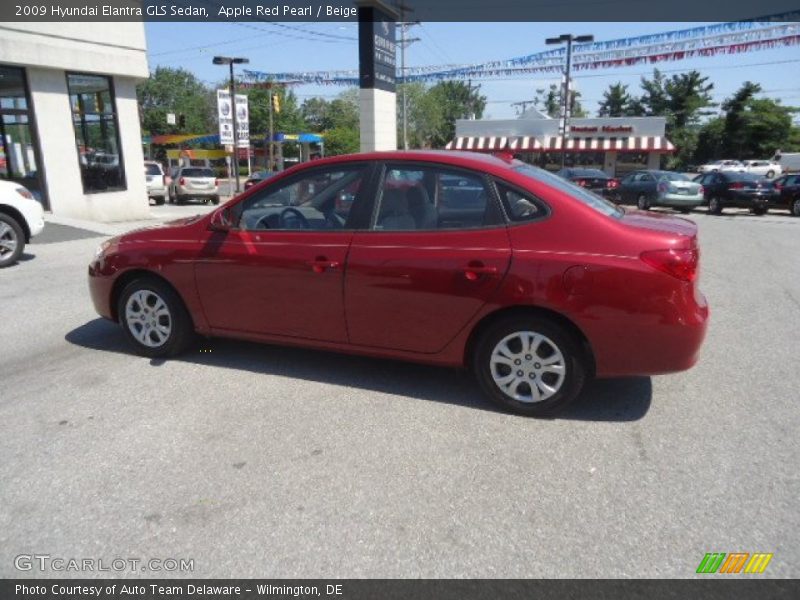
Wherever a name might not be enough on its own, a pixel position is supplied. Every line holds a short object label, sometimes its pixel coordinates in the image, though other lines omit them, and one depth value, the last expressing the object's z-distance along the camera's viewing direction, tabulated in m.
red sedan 3.45
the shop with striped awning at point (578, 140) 41.47
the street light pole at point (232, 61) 27.75
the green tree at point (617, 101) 81.00
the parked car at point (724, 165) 47.22
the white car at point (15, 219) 8.46
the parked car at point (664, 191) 20.67
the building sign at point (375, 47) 18.02
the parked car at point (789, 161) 46.42
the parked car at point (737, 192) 19.81
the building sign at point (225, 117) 25.30
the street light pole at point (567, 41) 26.47
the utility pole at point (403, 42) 36.23
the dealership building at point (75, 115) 13.69
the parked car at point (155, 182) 23.97
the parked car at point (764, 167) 42.91
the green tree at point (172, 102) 72.56
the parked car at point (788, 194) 19.95
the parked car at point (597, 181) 23.02
